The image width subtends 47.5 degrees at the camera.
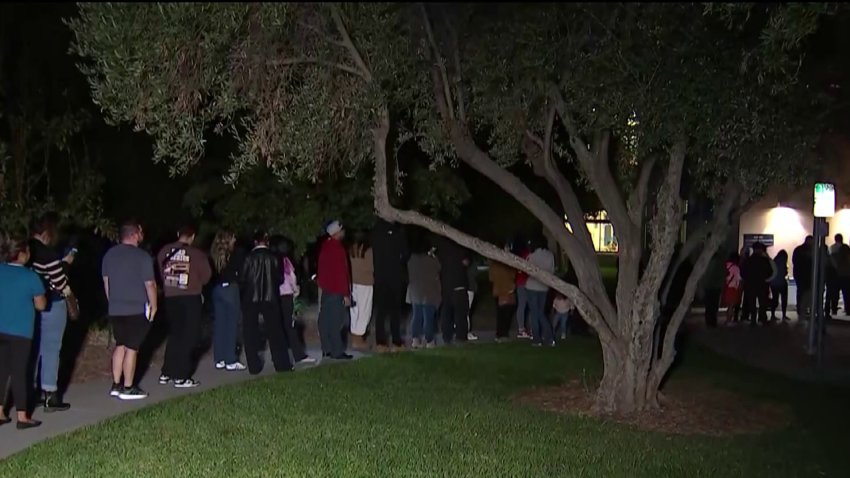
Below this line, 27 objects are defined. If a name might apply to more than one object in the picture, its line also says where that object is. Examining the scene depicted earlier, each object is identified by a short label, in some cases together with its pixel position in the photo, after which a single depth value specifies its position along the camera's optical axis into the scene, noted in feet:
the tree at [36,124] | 42.29
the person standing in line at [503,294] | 50.98
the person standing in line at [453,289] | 48.06
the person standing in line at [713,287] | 61.00
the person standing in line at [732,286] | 63.87
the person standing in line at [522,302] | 50.00
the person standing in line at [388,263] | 44.32
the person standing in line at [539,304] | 47.65
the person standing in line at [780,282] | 65.21
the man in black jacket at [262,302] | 37.99
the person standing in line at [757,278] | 62.13
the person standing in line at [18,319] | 27.68
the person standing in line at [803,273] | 65.36
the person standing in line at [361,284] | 45.19
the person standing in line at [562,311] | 50.26
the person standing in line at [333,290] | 41.98
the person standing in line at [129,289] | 31.94
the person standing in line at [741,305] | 64.50
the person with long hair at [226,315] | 39.75
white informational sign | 48.78
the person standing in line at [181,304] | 35.94
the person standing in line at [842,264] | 67.26
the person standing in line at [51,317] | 30.63
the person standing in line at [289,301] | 41.09
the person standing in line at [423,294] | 47.52
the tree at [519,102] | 28.84
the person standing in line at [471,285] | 50.95
